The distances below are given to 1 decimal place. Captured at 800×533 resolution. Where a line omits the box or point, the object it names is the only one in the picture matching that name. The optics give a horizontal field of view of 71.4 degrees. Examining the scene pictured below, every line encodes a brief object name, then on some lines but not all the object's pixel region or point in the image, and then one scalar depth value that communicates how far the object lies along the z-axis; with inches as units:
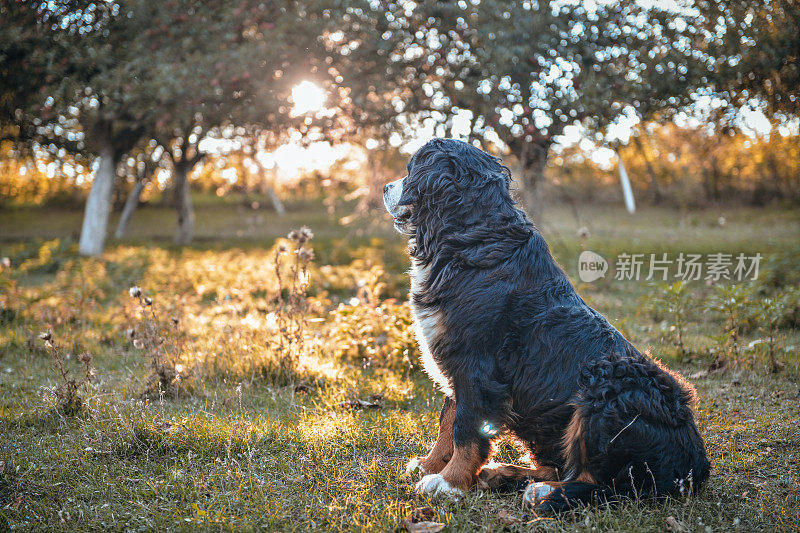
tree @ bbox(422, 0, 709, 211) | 341.1
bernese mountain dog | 105.3
